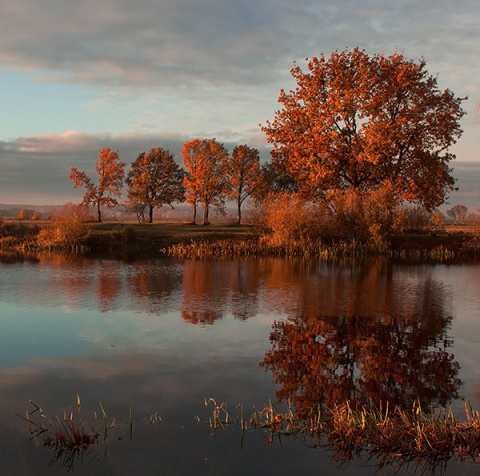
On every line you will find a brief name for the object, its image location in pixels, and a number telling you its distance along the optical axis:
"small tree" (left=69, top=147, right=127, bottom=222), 73.12
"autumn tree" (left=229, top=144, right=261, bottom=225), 77.12
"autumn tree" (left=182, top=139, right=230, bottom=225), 74.00
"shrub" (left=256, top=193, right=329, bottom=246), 43.78
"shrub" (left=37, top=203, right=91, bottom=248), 44.28
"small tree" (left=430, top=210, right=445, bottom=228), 77.31
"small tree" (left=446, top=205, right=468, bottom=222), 135.99
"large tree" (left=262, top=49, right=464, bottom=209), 43.41
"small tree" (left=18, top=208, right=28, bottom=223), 78.22
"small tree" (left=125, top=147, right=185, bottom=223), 78.94
